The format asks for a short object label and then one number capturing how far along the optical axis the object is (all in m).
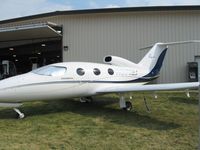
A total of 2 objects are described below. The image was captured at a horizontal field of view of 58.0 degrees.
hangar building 12.64
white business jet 6.15
